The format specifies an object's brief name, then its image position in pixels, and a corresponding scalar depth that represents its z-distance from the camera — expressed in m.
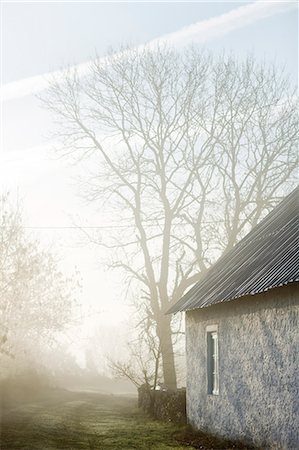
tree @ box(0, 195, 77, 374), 28.36
